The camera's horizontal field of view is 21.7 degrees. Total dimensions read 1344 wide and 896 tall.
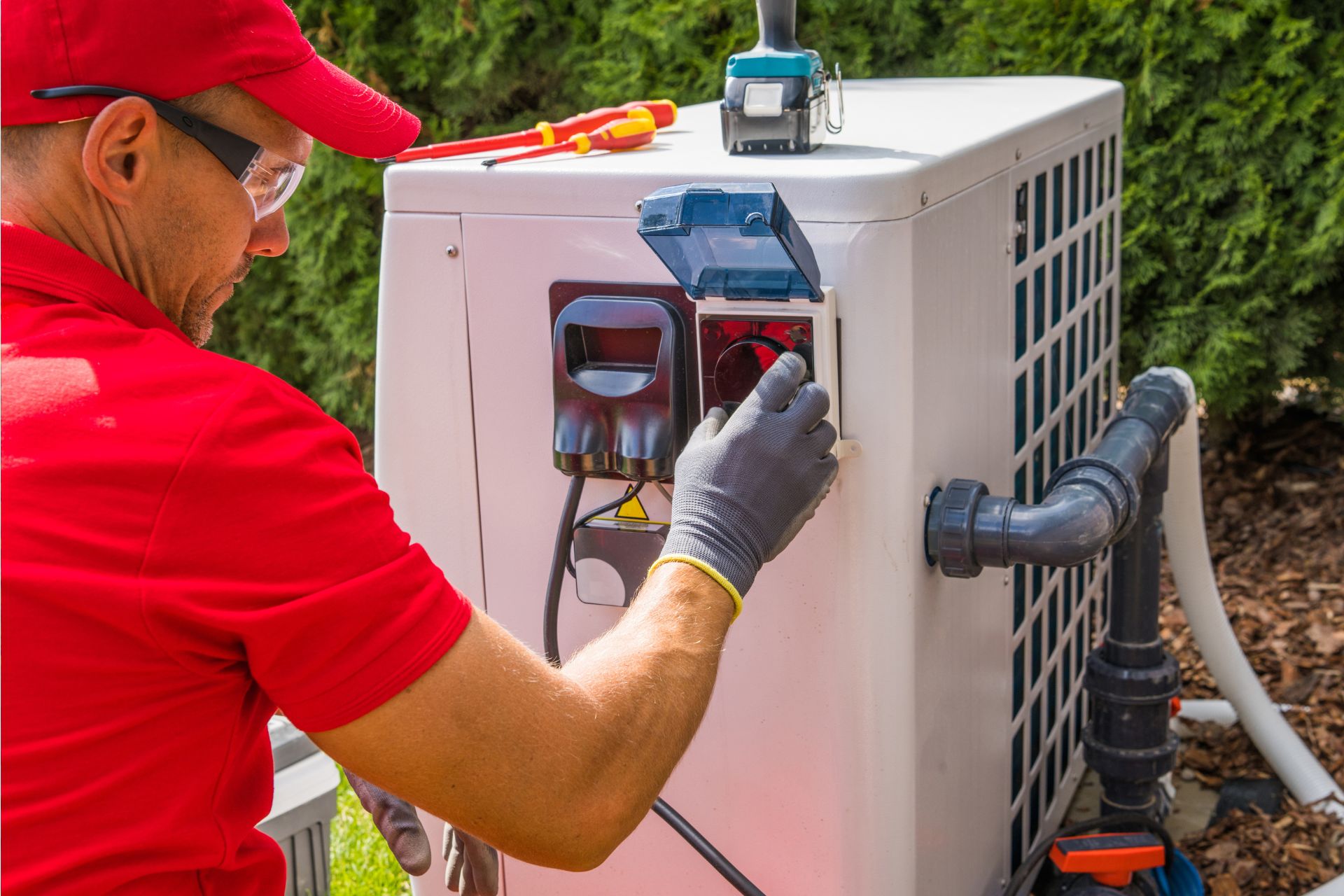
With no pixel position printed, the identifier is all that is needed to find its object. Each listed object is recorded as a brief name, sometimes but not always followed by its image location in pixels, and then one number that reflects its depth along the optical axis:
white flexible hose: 3.46
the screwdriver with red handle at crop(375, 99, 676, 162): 2.91
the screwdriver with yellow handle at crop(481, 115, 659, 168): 2.89
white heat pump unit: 2.71
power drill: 2.79
